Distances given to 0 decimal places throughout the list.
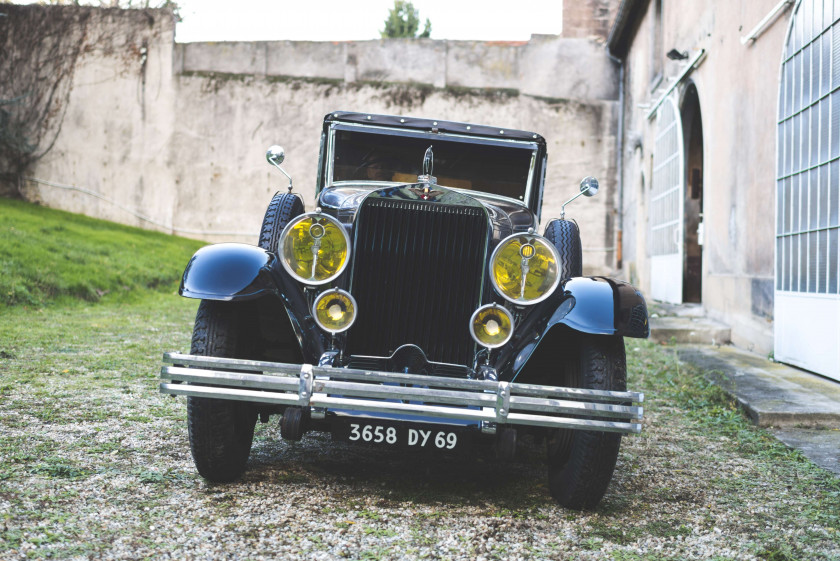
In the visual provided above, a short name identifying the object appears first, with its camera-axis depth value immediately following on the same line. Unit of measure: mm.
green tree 38344
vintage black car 2703
